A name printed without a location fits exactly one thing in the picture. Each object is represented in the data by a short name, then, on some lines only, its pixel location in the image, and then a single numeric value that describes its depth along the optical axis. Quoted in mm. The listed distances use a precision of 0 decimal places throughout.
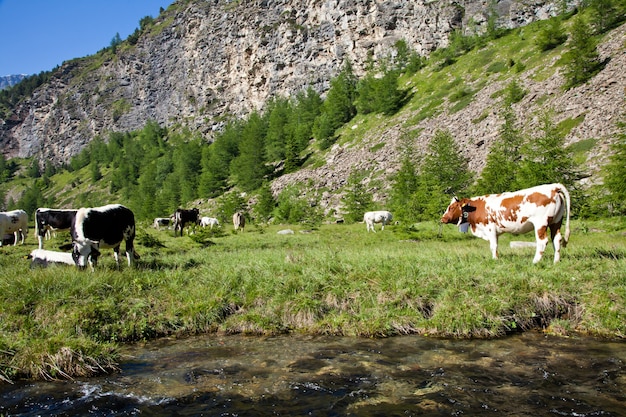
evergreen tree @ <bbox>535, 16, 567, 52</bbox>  75312
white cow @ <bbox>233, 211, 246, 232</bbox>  39438
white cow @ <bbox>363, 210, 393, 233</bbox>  33381
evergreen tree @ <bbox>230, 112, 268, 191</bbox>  94625
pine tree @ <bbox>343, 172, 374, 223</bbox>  51819
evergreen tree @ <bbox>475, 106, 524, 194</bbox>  39656
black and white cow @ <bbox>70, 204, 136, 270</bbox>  13328
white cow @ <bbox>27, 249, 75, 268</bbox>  14078
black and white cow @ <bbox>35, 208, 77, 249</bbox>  21484
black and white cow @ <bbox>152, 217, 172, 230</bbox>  48438
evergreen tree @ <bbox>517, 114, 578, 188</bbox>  32312
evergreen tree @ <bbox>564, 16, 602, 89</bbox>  54906
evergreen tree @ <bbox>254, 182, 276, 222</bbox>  68812
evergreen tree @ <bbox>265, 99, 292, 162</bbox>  103250
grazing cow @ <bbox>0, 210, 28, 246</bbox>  24662
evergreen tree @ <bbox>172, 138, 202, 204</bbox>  107606
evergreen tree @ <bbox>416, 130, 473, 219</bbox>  43938
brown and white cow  12188
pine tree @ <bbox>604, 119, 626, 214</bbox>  27062
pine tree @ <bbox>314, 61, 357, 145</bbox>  101062
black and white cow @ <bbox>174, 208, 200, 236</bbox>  34719
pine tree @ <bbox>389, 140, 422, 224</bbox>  49750
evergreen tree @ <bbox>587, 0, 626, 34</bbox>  70188
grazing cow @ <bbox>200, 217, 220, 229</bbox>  43972
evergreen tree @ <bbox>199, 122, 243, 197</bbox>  103188
